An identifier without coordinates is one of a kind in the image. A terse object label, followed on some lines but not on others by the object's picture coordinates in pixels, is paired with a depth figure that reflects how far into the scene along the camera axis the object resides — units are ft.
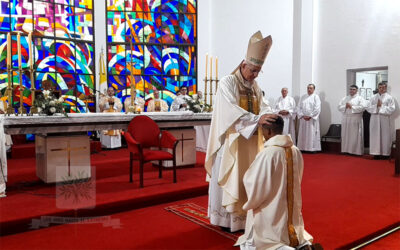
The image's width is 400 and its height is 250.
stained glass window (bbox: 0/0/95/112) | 29.09
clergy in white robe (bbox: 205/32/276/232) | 9.93
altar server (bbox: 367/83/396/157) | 27.08
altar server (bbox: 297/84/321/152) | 31.17
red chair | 16.24
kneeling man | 8.20
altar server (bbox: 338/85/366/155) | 28.89
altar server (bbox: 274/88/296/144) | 32.17
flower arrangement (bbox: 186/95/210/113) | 20.90
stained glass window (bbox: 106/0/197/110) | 34.81
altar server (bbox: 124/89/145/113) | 31.73
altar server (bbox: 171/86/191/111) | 31.54
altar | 14.57
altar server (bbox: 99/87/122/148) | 27.96
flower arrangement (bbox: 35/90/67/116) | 15.64
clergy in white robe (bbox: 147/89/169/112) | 30.43
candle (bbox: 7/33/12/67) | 14.02
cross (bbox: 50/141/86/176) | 16.47
